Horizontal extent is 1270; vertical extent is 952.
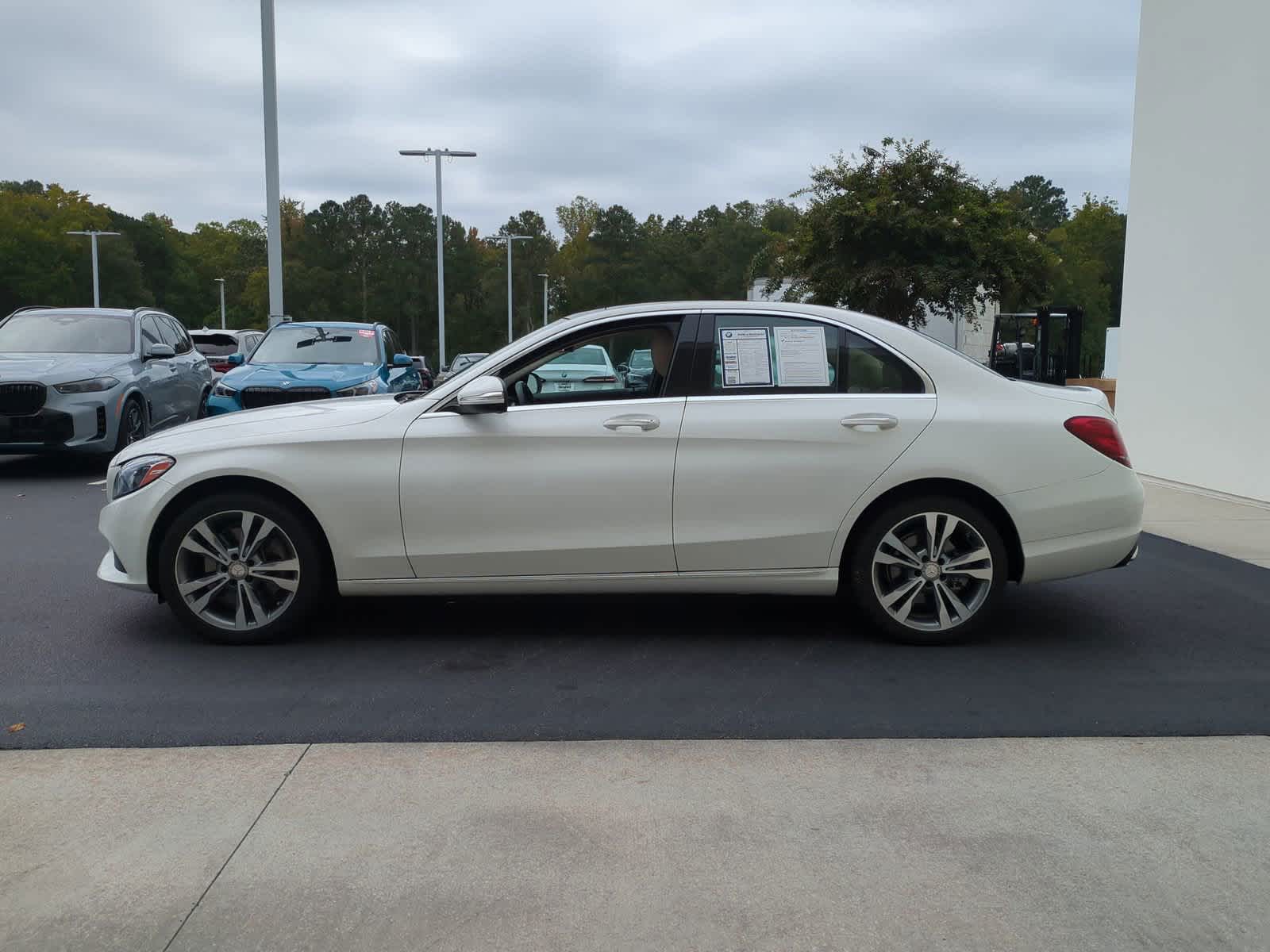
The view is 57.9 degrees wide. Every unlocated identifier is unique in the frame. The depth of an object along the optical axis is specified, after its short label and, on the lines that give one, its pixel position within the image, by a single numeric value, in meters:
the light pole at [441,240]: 38.00
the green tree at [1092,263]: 74.94
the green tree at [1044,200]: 123.95
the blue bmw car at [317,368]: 12.31
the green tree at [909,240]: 27.81
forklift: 22.91
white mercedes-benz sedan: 5.18
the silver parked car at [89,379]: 11.12
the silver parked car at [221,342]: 31.78
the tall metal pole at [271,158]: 18.08
